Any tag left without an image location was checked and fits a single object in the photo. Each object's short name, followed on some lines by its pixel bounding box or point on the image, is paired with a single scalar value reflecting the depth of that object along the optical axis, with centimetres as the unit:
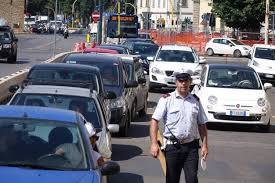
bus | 6662
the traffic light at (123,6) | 10931
